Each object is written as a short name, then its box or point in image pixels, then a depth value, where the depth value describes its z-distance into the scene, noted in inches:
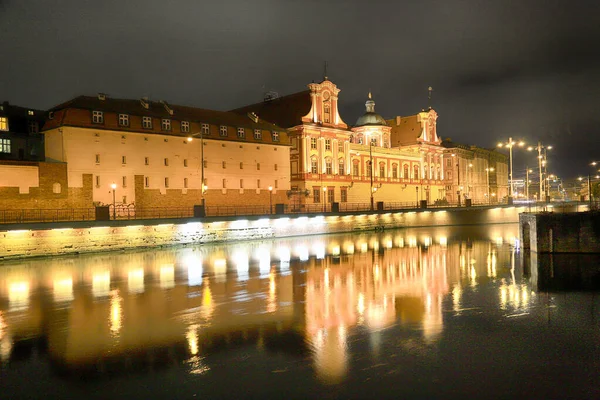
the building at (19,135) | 1768.0
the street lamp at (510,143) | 2016.6
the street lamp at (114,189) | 1784.1
